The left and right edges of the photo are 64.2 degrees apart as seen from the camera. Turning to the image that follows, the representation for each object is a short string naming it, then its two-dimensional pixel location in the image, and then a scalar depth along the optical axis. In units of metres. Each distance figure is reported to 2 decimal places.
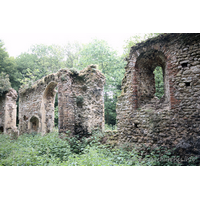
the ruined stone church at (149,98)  4.31
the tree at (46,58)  13.96
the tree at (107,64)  14.98
